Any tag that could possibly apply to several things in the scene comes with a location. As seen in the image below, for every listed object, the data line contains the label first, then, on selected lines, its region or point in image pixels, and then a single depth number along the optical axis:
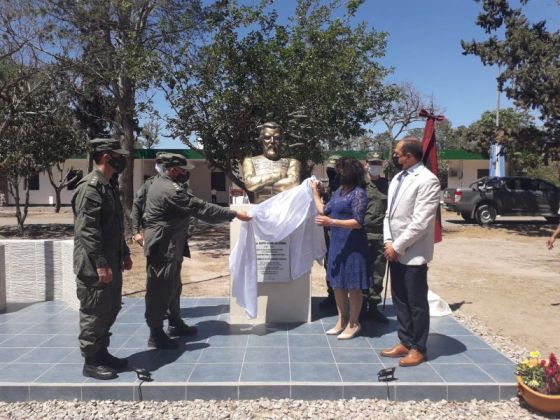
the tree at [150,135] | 29.83
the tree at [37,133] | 13.21
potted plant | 3.20
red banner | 4.98
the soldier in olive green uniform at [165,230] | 4.12
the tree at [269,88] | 10.62
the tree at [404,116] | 23.58
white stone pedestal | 5.03
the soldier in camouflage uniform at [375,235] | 5.09
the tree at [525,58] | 13.96
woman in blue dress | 4.16
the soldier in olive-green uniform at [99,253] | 3.42
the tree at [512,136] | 15.39
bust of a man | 5.07
